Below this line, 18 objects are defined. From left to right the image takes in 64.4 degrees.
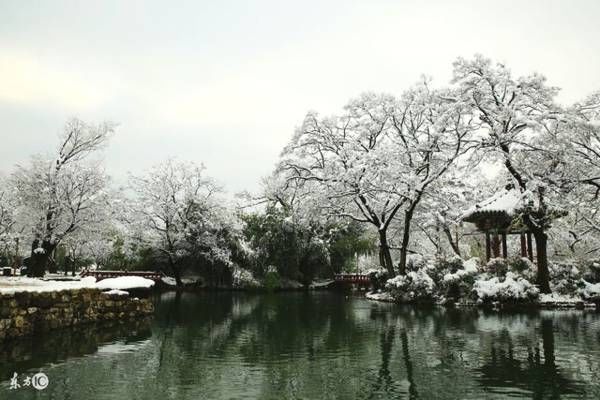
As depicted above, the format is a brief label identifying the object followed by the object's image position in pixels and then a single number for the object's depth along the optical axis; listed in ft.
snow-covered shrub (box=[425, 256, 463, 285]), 67.03
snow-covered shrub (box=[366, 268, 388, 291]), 87.15
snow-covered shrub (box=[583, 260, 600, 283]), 61.36
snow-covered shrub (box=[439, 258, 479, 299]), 63.00
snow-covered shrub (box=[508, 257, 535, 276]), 64.54
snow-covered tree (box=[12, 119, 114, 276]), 78.18
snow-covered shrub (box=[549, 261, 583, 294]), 61.63
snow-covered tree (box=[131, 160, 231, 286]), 108.68
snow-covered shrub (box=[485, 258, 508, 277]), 62.85
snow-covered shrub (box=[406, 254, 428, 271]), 77.38
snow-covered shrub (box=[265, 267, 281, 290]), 108.47
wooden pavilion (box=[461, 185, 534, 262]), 66.80
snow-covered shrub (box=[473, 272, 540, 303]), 57.47
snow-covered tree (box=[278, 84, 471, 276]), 74.18
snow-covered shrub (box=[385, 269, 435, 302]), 66.80
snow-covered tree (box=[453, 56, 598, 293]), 59.31
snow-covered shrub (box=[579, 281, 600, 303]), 58.14
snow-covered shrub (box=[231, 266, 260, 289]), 108.17
